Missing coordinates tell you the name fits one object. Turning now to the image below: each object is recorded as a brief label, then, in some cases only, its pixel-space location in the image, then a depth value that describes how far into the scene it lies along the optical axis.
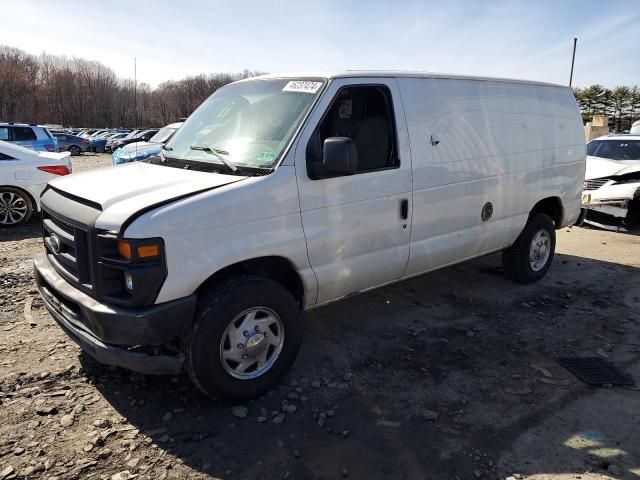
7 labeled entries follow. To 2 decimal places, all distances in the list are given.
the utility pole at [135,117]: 76.33
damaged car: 8.62
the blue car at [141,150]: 11.37
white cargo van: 2.85
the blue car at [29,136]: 14.66
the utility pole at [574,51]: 32.45
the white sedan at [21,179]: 8.22
